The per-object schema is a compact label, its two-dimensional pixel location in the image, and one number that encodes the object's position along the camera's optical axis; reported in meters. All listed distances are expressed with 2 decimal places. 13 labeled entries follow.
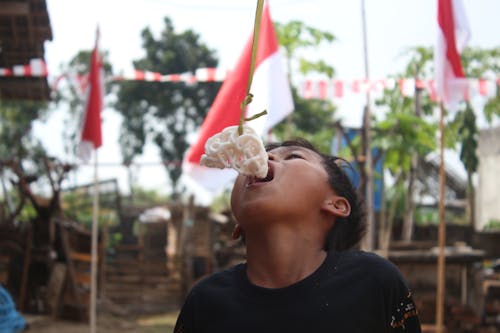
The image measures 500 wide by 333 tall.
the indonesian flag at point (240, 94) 6.96
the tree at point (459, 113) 12.93
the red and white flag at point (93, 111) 9.41
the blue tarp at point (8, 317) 4.56
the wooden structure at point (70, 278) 12.94
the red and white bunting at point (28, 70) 9.66
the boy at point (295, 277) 1.86
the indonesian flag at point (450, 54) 7.04
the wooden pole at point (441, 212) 6.58
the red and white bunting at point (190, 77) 11.37
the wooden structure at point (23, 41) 7.56
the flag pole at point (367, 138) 8.77
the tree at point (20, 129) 30.78
